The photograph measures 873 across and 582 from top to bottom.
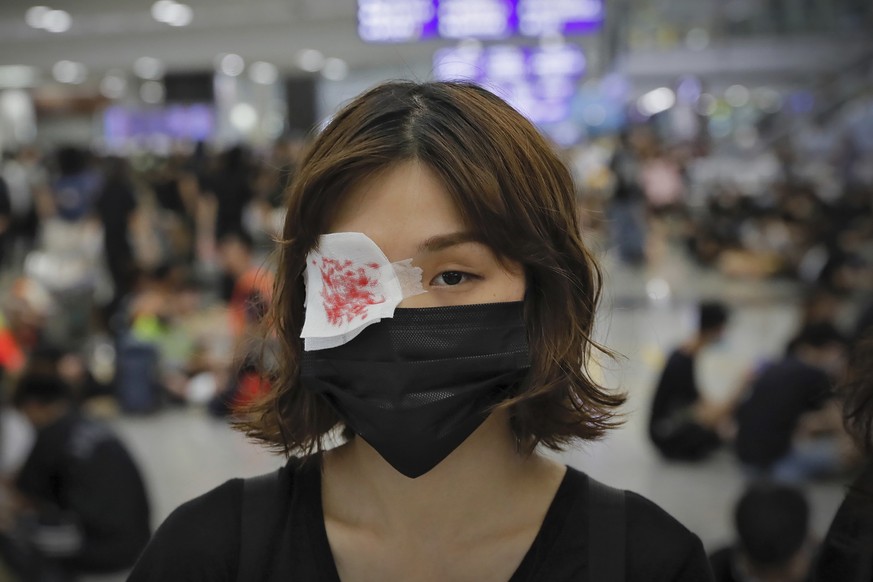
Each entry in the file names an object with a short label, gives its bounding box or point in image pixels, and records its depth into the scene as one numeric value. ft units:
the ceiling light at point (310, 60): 39.65
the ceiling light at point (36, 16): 37.71
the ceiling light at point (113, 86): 75.41
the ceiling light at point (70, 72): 54.57
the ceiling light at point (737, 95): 63.77
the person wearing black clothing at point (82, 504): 12.56
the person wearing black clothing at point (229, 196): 32.17
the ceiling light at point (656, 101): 64.80
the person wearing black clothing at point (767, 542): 11.01
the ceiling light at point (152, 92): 80.05
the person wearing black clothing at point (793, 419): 17.34
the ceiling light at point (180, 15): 35.02
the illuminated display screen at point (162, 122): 77.30
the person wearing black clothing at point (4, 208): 30.78
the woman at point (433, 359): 4.00
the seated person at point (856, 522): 4.46
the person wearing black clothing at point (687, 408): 18.84
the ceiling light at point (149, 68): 52.45
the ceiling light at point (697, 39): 59.36
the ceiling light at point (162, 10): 34.15
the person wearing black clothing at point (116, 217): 31.22
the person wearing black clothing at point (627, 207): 40.78
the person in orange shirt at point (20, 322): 20.18
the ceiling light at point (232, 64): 46.60
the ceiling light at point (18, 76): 58.70
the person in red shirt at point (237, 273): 21.61
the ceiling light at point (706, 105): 66.74
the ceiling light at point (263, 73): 55.47
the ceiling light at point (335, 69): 43.03
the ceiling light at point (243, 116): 79.05
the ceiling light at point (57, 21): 39.29
